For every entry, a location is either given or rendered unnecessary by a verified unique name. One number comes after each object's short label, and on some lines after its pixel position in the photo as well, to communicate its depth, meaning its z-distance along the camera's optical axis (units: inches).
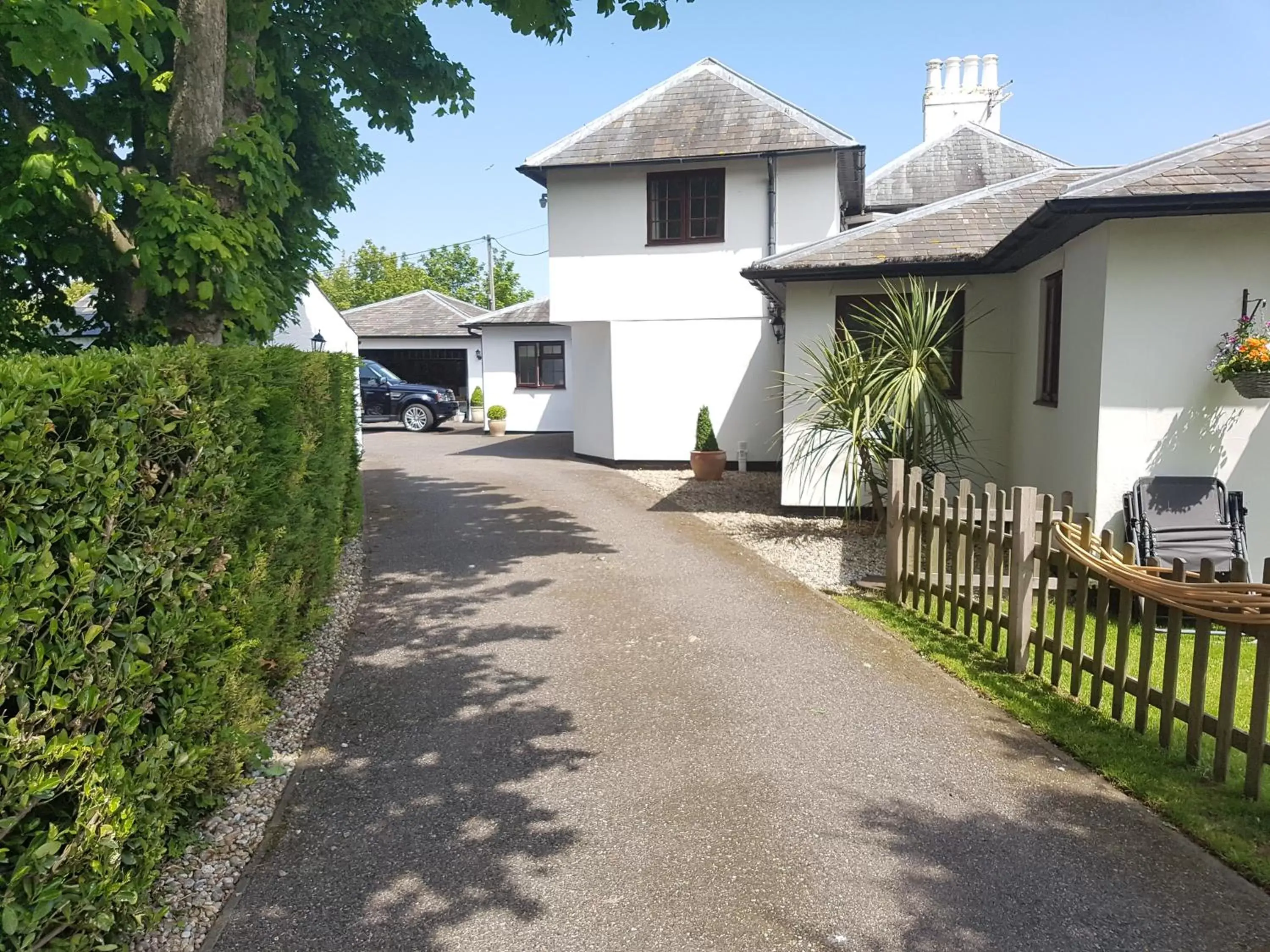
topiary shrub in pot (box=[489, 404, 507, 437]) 1050.7
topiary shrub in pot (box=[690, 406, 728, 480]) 627.5
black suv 1111.0
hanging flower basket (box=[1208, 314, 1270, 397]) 284.7
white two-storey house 645.3
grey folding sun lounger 298.7
